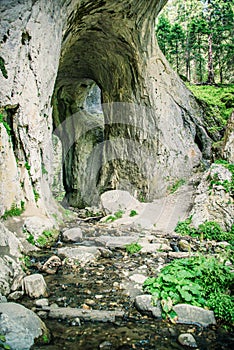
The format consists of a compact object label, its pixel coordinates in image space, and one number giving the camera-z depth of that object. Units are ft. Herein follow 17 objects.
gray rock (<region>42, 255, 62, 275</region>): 15.46
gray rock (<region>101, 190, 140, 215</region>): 37.19
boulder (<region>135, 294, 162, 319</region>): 10.70
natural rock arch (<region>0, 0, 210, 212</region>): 23.98
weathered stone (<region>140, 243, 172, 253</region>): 19.48
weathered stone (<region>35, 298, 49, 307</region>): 11.36
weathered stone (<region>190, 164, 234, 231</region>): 25.62
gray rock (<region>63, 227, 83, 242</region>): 23.13
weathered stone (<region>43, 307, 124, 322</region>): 10.49
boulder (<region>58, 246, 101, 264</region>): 17.26
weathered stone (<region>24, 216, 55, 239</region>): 21.17
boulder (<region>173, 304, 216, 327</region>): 10.14
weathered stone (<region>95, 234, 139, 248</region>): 20.81
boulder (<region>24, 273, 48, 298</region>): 12.16
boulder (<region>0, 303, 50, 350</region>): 8.27
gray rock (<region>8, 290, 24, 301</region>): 11.60
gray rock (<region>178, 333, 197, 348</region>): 8.98
